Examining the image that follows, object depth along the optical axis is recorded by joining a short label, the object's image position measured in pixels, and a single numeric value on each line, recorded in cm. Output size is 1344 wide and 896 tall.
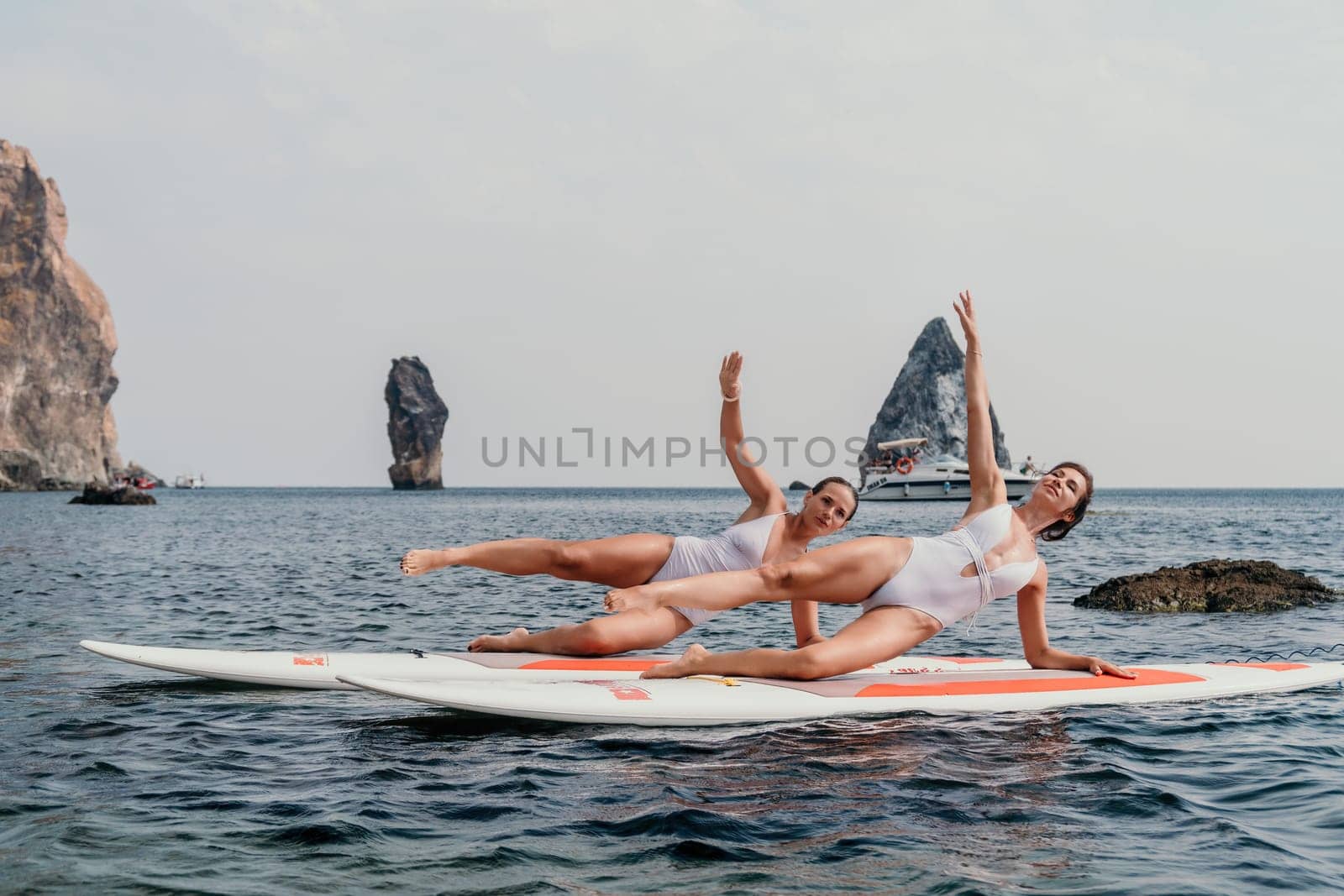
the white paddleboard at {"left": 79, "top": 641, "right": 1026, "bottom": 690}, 803
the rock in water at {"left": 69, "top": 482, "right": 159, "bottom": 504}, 7438
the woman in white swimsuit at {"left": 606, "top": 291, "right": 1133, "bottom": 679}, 684
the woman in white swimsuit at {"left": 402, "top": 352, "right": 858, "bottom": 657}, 753
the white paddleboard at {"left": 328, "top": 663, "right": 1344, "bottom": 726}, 692
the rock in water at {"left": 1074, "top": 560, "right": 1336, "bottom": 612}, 1509
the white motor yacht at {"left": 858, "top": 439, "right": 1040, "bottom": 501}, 7381
